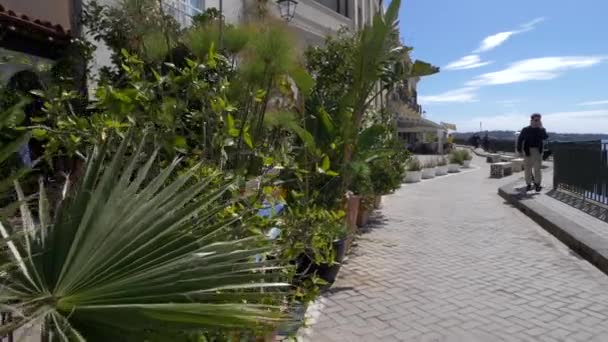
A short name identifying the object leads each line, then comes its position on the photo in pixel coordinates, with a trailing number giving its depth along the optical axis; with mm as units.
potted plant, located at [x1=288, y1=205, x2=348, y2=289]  3092
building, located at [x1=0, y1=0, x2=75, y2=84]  5707
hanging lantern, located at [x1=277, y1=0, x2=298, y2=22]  9289
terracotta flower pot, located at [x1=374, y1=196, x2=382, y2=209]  9909
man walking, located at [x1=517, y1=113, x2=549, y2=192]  10812
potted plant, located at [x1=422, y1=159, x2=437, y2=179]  17906
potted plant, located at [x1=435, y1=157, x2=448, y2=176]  19255
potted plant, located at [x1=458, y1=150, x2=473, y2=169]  22812
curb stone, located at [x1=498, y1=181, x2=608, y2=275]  5677
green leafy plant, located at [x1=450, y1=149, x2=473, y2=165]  22297
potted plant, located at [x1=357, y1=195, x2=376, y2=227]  7750
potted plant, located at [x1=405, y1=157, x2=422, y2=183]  15836
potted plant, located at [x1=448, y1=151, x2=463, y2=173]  21156
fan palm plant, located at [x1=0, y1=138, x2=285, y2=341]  1201
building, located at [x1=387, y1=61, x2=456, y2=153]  29312
